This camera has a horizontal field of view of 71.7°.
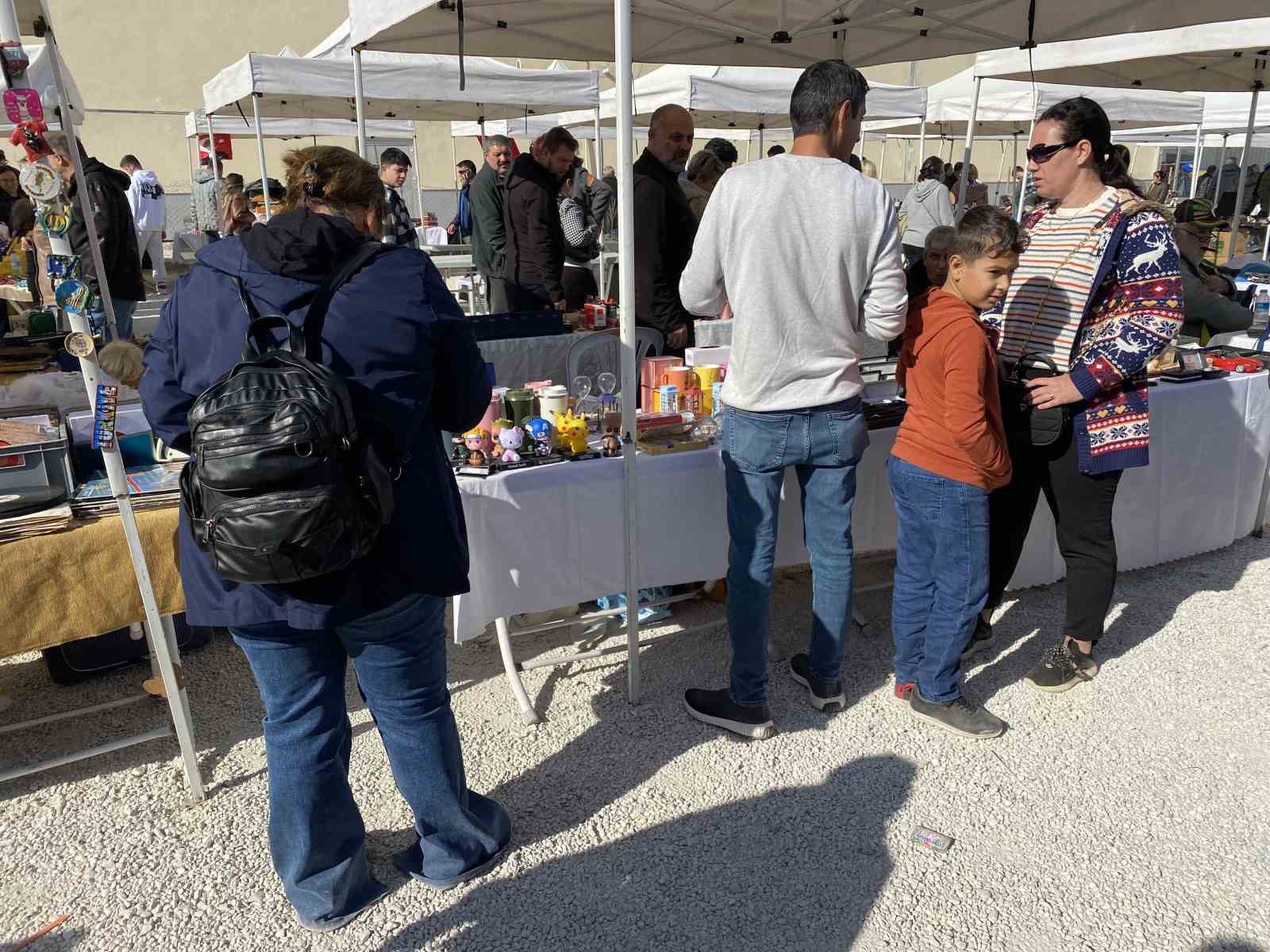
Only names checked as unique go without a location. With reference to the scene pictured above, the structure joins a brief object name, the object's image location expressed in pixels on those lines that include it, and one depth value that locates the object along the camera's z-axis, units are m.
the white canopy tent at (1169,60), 5.42
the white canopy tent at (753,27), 3.69
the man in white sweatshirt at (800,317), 2.14
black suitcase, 2.85
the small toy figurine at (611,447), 2.68
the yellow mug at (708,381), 3.11
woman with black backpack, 1.40
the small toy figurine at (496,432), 2.64
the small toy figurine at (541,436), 2.66
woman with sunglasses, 2.46
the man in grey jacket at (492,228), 5.51
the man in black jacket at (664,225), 3.60
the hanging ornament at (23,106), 1.76
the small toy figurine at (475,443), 2.62
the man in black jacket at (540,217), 4.79
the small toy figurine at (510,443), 2.60
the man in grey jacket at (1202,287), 4.02
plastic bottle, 4.55
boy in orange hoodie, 2.23
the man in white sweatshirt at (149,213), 10.85
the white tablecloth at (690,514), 2.57
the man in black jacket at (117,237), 5.10
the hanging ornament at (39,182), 1.82
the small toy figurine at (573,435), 2.68
